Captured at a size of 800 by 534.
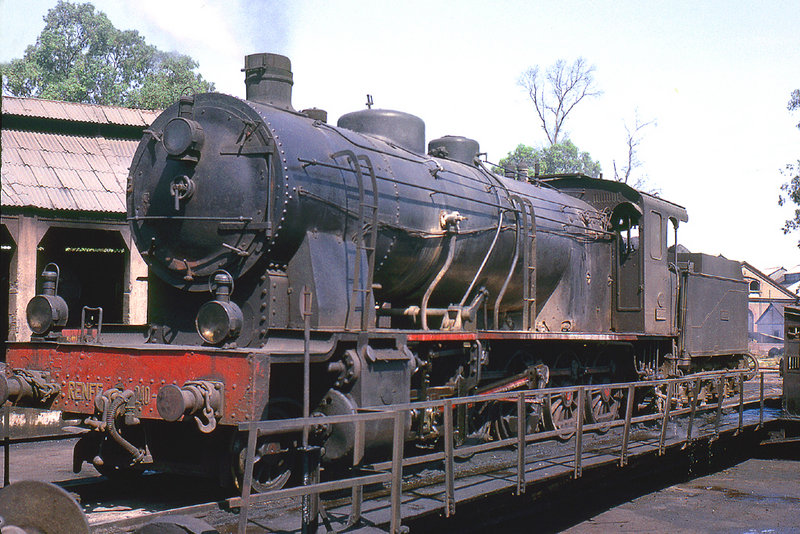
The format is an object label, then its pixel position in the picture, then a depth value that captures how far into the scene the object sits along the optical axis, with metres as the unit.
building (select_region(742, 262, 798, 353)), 51.41
